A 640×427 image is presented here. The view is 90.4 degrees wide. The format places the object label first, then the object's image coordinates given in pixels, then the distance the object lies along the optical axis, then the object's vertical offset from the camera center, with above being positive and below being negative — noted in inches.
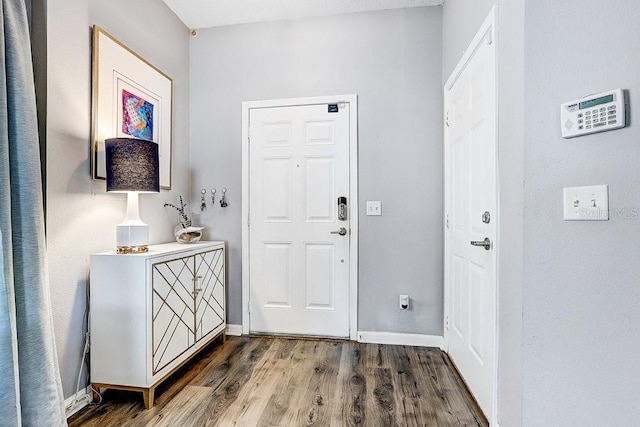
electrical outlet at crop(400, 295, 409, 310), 98.0 -28.4
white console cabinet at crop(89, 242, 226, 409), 65.7 -23.3
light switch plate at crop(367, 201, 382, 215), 99.8 +0.6
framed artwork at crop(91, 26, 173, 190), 70.9 +28.0
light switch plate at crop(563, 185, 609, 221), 40.5 +0.9
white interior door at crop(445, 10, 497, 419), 60.3 -1.1
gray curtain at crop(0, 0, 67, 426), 47.5 -6.7
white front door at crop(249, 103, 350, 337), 101.9 -3.5
